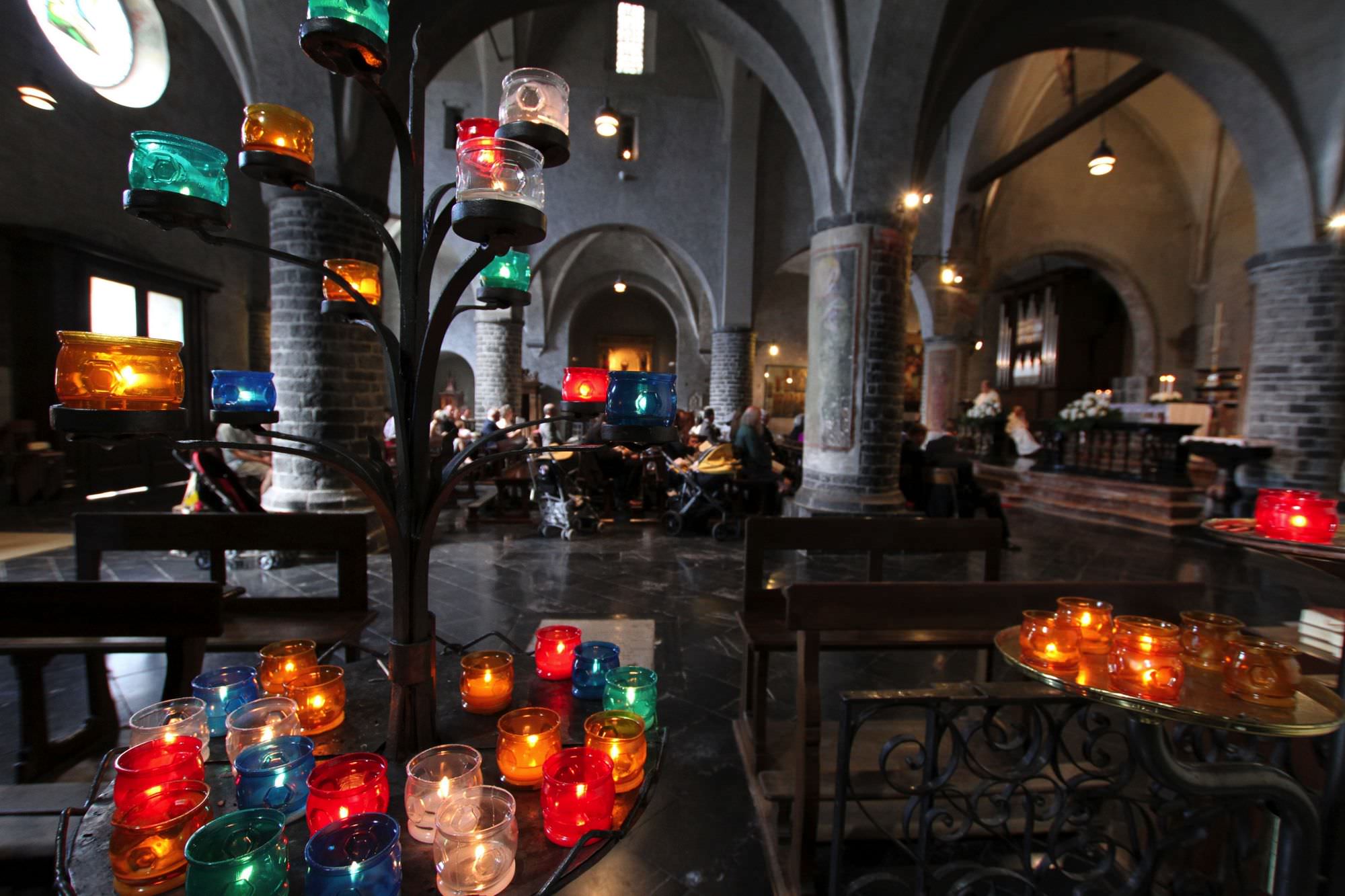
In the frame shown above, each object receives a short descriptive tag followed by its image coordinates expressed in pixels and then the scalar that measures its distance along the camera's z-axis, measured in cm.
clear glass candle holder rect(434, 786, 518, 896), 90
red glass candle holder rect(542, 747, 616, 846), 101
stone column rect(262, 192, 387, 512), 537
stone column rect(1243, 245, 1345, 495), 681
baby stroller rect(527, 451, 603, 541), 675
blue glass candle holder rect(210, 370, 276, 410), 151
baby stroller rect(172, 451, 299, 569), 455
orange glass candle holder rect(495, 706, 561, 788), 118
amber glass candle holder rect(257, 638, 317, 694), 150
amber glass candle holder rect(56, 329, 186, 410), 108
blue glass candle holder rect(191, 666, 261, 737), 142
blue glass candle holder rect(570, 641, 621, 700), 154
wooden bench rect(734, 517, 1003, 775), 252
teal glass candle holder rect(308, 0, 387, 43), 115
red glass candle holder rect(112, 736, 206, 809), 100
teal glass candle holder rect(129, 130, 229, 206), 120
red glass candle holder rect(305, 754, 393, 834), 102
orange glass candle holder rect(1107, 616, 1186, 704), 127
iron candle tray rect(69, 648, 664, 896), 93
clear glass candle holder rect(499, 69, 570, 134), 133
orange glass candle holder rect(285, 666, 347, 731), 133
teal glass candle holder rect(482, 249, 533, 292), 173
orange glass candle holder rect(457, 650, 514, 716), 146
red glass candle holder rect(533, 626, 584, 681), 166
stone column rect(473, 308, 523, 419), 1380
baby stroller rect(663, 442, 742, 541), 680
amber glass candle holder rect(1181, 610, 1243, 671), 140
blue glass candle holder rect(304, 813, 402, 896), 83
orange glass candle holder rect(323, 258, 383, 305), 176
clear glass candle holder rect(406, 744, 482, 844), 104
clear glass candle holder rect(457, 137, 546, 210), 112
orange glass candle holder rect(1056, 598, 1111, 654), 147
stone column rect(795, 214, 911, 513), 615
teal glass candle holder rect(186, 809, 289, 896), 80
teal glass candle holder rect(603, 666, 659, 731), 143
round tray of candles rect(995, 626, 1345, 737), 116
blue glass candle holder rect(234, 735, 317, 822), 105
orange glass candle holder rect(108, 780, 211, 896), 88
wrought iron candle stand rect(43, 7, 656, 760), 119
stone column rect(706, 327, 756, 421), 1344
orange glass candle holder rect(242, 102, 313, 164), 134
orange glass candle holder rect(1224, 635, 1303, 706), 124
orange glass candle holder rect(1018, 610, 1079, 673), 140
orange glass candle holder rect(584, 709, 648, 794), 116
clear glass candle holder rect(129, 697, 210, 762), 120
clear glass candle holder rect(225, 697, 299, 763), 119
